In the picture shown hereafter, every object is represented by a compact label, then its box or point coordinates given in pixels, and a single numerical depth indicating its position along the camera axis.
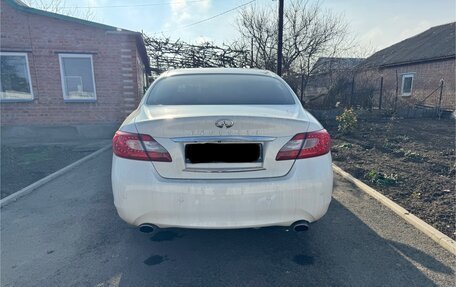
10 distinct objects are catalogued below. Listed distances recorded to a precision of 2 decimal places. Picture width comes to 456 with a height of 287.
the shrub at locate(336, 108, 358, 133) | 8.32
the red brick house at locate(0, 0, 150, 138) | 8.78
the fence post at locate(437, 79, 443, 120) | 12.93
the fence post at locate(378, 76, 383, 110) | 14.24
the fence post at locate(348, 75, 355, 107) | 13.97
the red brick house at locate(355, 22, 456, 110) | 15.20
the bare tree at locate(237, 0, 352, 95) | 15.06
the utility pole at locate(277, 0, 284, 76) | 11.22
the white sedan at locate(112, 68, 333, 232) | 2.03
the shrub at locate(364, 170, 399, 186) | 4.33
